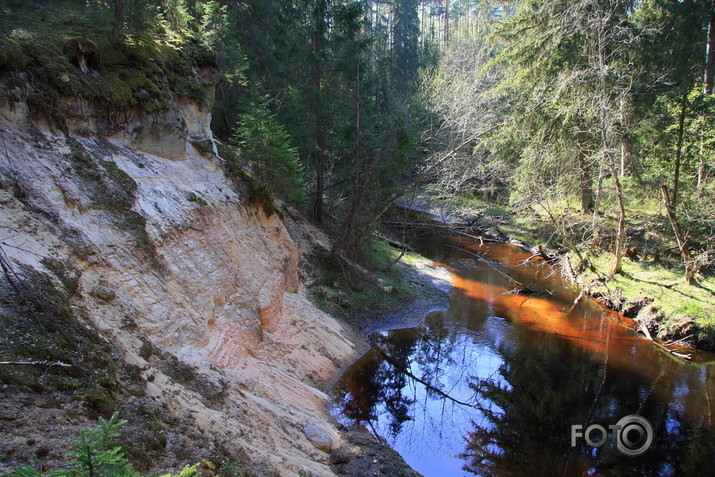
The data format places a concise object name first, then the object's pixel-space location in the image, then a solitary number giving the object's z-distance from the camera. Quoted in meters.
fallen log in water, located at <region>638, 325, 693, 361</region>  12.70
